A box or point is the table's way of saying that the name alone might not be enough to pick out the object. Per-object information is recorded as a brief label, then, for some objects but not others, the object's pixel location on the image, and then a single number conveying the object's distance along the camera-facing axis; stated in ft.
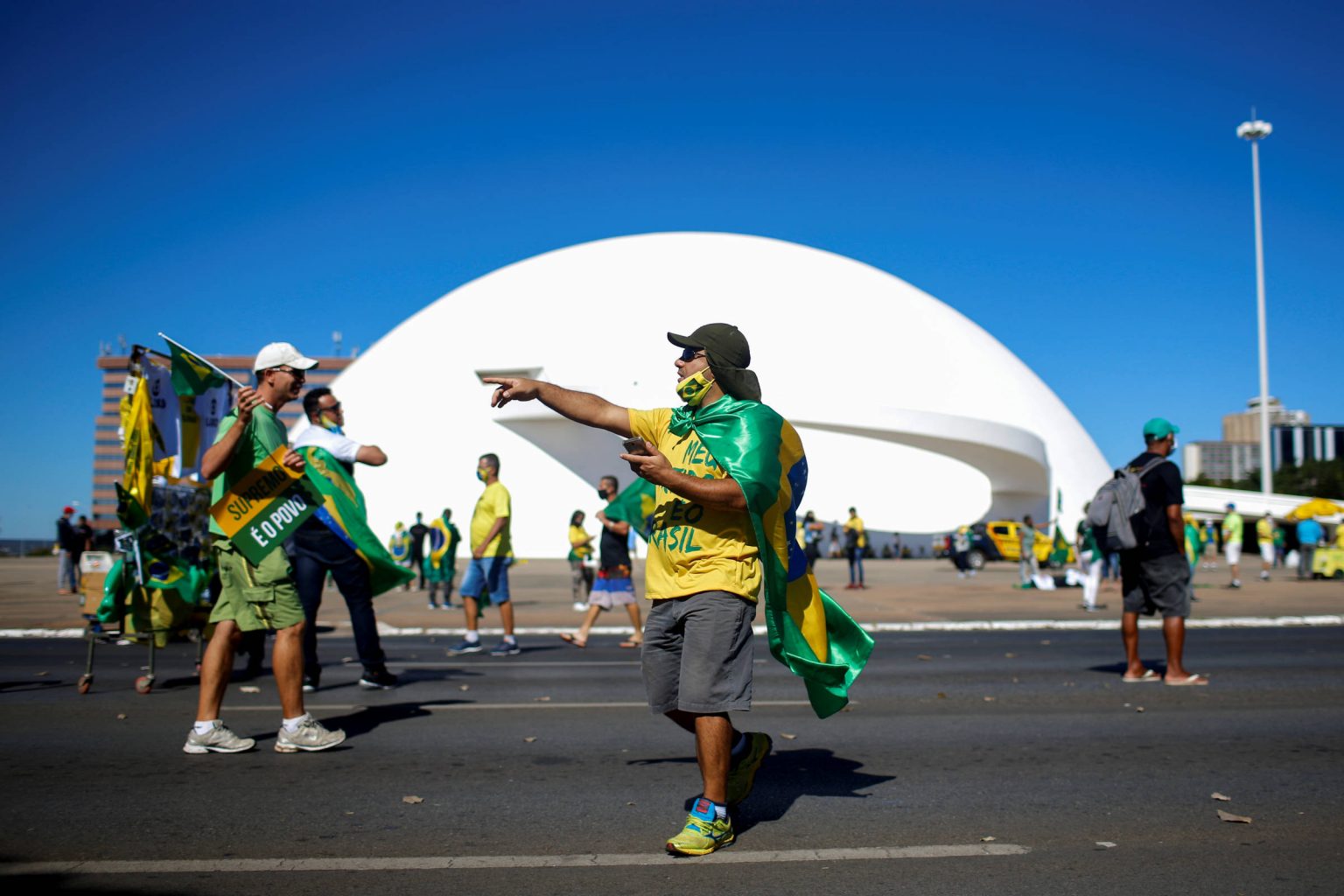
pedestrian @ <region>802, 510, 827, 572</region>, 71.95
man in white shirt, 23.54
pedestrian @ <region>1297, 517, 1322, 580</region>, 82.43
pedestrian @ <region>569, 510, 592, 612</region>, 54.44
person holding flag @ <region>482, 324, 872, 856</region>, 12.30
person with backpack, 25.00
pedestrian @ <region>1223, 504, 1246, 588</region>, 74.01
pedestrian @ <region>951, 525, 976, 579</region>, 92.27
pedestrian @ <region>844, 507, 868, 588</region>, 73.56
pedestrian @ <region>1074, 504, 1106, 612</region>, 50.24
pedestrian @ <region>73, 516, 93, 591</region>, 68.89
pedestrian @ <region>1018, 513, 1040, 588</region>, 72.13
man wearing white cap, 17.26
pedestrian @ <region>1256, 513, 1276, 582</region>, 93.76
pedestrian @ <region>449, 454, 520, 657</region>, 31.76
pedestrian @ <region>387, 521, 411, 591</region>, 71.67
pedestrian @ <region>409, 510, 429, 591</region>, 68.03
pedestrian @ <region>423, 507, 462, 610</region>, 54.90
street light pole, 144.77
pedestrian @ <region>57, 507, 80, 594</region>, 66.59
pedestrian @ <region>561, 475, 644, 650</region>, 34.78
